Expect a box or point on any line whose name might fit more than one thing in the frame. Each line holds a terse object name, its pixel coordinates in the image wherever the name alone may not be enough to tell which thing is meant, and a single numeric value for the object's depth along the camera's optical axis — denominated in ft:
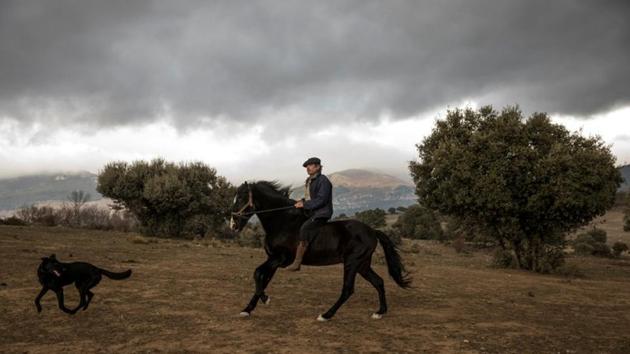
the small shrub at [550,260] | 78.84
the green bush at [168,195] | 135.03
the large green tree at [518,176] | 69.92
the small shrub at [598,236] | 166.61
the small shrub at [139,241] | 99.75
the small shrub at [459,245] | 138.10
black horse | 31.96
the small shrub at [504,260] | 85.05
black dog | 29.32
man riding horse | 31.55
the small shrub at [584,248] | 147.43
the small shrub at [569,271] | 79.17
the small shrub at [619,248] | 143.64
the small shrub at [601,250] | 144.46
